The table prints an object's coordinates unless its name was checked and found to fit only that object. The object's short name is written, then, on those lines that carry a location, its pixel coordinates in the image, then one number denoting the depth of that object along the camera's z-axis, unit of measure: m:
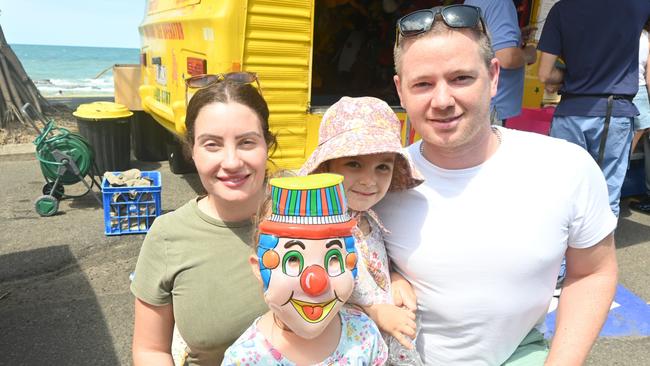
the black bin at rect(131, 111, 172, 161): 7.28
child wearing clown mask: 1.07
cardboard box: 7.21
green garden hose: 4.87
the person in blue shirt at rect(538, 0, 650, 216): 3.19
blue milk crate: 4.26
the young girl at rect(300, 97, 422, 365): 1.42
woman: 1.45
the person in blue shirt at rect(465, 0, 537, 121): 3.32
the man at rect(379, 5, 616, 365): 1.48
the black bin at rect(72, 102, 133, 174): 5.85
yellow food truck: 3.33
